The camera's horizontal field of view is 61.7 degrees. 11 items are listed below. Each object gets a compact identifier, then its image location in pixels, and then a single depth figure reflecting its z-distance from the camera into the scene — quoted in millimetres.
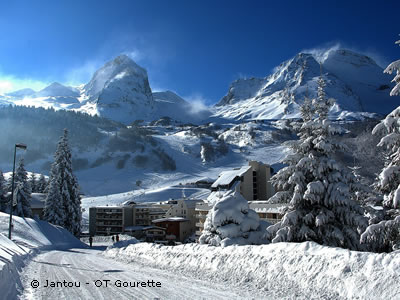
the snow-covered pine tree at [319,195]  17516
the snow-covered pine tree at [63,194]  49250
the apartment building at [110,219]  83875
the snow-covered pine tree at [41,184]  94188
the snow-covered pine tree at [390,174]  11945
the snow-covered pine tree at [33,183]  90944
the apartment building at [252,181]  65500
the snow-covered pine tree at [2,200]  56156
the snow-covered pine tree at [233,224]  22406
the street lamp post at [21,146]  27112
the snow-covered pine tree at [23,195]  51250
